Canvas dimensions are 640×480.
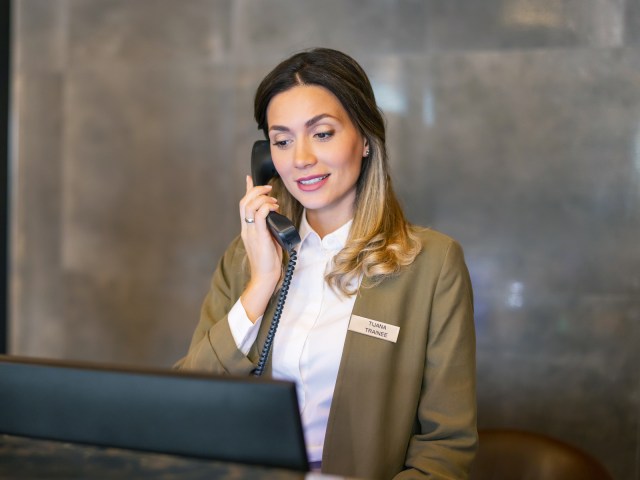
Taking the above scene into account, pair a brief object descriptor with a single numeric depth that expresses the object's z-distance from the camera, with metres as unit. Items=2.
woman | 1.74
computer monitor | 0.83
